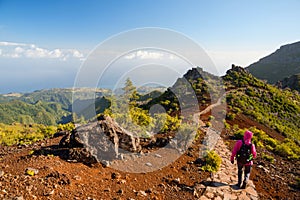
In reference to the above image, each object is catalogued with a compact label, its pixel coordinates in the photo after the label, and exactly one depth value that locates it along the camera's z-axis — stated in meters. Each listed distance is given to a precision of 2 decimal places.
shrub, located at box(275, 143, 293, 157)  12.05
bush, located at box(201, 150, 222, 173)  8.72
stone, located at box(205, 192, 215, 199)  6.96
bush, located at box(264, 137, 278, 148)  13.75
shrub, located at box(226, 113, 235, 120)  19.69
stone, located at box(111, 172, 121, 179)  7.27
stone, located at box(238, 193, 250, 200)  7.02
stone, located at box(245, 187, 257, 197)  7.40
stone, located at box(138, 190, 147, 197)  6.61
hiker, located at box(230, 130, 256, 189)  7.46
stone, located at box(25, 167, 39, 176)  6.39
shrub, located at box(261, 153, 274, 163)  10.54
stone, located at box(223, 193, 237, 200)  6.96
